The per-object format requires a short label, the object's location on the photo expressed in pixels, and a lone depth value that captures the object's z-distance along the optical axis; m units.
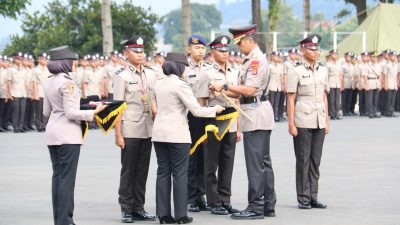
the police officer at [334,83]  32.78
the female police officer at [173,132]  11.57
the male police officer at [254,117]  12.00
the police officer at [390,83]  34.53
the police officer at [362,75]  34.28
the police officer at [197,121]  12.73
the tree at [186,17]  37.28
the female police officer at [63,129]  10.76
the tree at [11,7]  34.66
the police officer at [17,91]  27.91
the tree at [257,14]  43.81
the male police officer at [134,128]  12.01
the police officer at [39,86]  28.02
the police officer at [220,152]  12.60
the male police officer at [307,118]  12.91
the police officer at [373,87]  33.84
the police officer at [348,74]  34.66
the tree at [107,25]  35.97
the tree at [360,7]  53.81
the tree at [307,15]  52.06
